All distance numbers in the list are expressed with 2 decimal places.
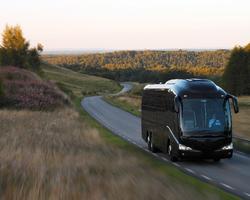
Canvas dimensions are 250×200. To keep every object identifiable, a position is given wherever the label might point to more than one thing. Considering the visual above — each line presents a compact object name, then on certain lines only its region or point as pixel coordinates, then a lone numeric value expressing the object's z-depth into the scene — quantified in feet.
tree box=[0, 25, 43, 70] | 258.55
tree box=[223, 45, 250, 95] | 389.19
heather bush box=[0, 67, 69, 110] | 159.74
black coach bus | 71.31
